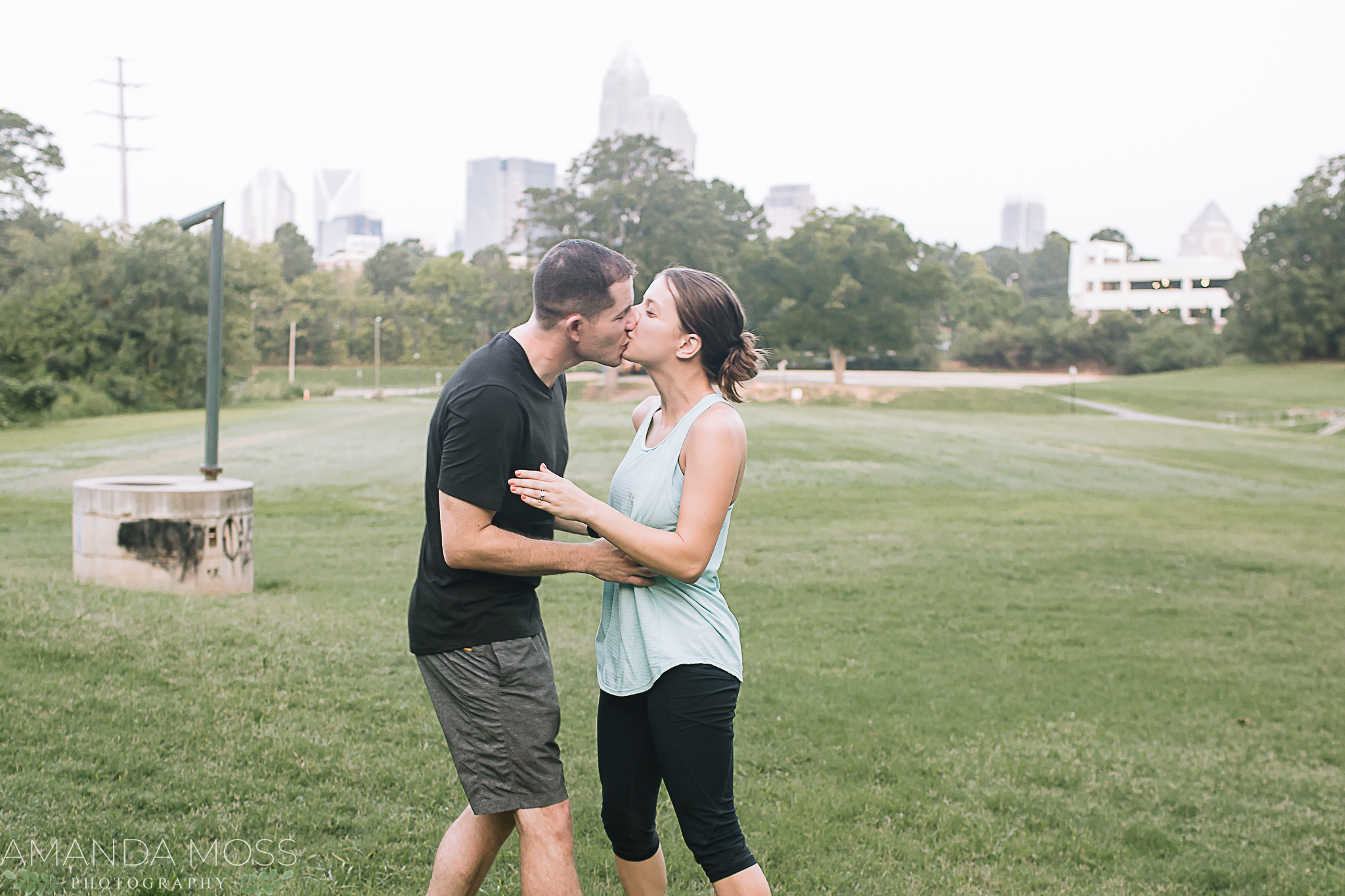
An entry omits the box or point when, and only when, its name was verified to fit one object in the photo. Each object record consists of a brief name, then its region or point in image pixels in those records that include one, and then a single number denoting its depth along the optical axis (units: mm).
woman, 2646
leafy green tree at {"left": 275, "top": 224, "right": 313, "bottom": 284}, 103062
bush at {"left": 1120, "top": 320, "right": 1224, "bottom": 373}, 75000
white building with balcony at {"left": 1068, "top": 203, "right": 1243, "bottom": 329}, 102125
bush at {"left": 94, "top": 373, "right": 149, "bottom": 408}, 42500
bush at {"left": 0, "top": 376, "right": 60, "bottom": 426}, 32625
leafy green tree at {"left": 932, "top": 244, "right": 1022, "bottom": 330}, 93000
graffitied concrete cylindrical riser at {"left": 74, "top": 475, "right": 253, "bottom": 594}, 8305
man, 2721
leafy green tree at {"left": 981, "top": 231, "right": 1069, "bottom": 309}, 140000
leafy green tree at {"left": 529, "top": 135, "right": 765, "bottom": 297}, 59750
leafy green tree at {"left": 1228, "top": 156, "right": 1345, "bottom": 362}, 69438
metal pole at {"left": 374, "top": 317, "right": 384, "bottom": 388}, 73812
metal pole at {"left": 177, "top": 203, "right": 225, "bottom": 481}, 8828
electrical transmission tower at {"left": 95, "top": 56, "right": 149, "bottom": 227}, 61406
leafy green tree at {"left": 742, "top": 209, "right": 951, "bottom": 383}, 61781
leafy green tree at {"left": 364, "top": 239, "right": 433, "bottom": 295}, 99062
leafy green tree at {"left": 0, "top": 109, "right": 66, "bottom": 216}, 50103
